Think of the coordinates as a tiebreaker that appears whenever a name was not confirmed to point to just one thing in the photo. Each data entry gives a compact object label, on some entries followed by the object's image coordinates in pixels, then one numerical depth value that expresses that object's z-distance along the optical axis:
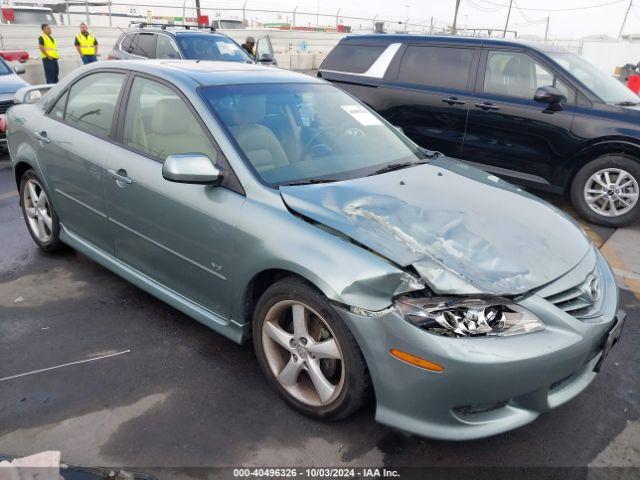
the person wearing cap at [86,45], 13.65
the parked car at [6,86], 7.64
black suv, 5.46
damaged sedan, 2.18
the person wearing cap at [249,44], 13.97
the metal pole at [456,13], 38.28
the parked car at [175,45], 9.89
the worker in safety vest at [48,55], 13.04
